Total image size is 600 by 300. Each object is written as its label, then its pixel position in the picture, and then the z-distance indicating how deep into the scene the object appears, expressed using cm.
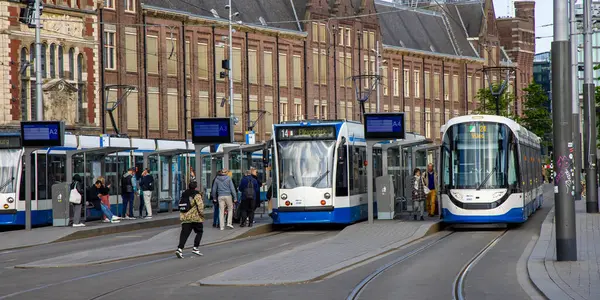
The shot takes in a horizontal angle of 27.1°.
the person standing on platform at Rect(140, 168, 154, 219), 4041
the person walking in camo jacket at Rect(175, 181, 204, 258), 2430
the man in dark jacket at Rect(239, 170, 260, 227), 3406
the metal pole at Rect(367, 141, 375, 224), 3406
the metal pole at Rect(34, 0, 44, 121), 4138
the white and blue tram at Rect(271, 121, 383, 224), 3341
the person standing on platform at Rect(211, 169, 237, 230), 3238
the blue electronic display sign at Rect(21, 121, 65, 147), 3425
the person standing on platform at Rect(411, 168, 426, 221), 3572
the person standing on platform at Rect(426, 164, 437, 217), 3812
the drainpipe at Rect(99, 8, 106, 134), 6412
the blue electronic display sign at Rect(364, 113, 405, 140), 3444
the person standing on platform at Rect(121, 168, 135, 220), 3978
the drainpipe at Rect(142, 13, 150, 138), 6838
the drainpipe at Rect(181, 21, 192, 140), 7131
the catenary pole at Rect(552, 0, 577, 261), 2064
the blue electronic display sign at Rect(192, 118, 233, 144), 3459
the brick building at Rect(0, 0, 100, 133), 5728
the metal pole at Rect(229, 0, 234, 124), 5962
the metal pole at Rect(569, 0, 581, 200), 3909
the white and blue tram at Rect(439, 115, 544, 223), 3231
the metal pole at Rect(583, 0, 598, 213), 3831
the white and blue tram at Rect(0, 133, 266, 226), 3631
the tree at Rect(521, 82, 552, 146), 9006
